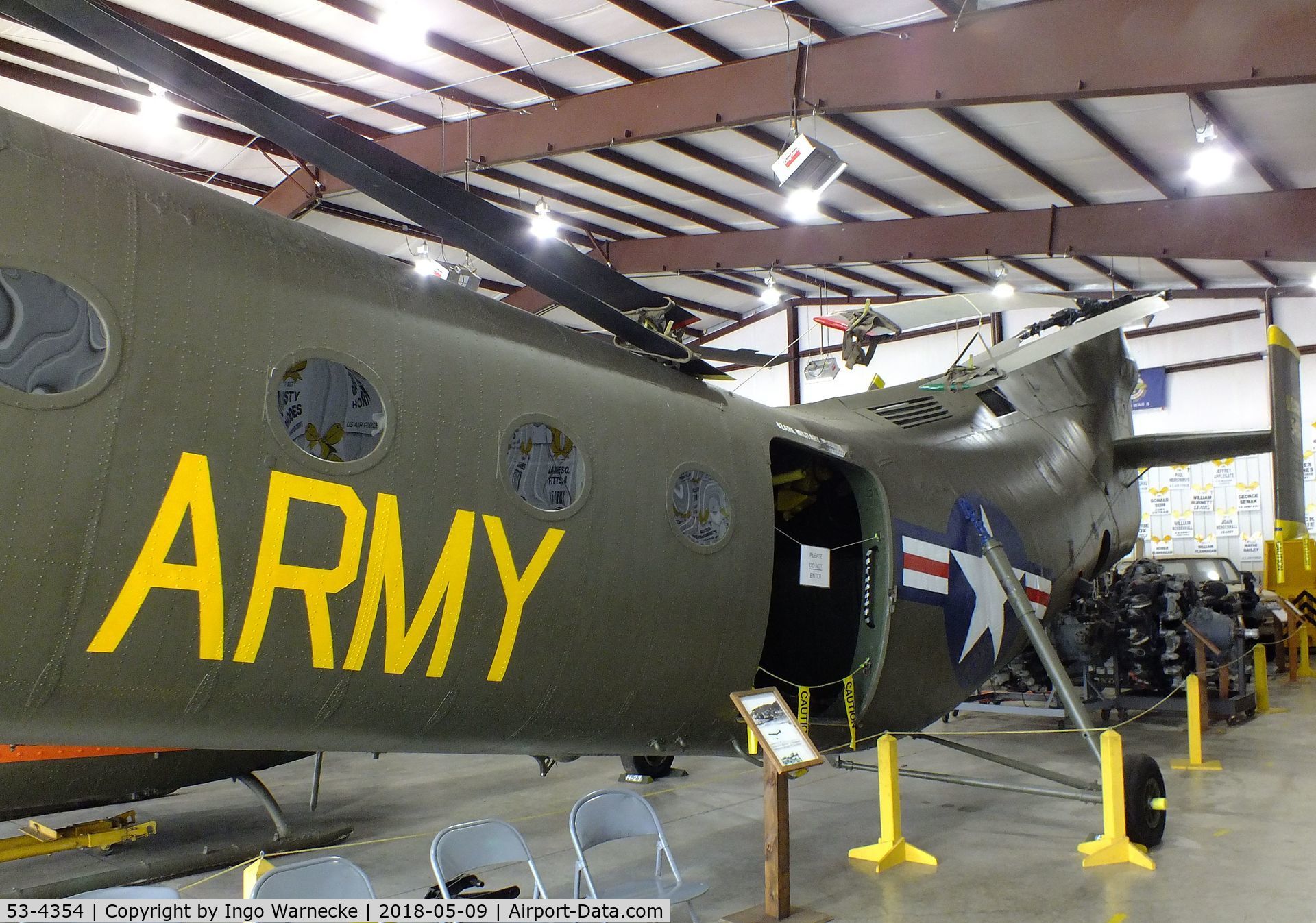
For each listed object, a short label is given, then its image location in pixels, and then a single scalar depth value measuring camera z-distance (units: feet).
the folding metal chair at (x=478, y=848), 15.49
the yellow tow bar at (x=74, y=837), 22.72
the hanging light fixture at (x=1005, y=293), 26.46
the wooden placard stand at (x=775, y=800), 17.28
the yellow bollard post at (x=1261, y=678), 44.39
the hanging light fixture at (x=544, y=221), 46.11
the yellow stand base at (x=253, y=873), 12.81
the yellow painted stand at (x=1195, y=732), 32.76
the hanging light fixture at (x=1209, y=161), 35.60
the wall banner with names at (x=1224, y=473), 81.29
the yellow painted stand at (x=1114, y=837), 21.62
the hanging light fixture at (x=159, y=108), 40.60
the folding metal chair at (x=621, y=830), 16.51
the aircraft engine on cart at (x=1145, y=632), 37.37
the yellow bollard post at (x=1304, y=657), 58.18
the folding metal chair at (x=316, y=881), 12.66
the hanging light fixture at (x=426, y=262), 49.25
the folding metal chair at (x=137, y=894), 12.05
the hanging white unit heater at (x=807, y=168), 35.27
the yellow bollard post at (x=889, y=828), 21.77
